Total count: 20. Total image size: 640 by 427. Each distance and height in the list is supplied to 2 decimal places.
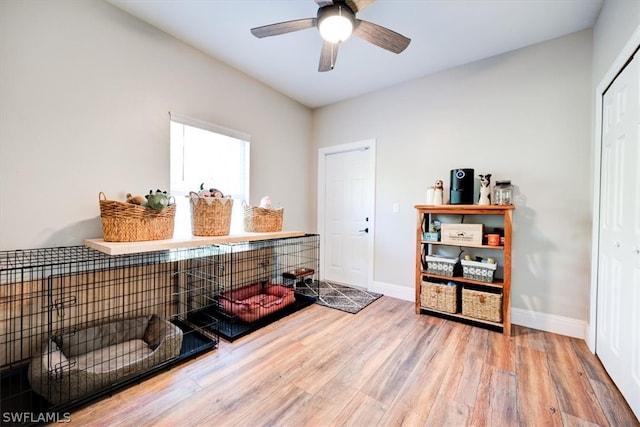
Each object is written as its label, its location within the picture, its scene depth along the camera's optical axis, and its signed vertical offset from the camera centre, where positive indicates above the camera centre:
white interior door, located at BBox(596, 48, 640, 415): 1.49 -0.16
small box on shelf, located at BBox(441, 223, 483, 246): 2.52 -0.22
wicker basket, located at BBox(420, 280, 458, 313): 2.64 -0.88
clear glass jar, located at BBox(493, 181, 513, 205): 2.49 +0.18
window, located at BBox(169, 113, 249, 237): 2.60 +0.49
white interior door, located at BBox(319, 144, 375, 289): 3.65 -0.05
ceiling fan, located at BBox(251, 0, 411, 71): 1.67 +1.25
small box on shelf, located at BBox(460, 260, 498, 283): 2.46 -0.56
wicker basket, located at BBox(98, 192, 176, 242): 1.76 -0.10
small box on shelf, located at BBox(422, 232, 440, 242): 2.76 -0.27
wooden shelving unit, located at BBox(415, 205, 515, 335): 2.34 -0.45
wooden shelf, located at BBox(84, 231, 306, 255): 1.64 -0.25
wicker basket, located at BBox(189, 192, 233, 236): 2.20 -0.06
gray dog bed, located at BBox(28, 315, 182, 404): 1.45 -0.98
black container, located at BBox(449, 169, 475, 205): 2.62 +0.25
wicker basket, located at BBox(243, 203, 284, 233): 2.66 -0.10
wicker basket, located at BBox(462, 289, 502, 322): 2.40 -0.87
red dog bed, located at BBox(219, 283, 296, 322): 2.49 -0.95
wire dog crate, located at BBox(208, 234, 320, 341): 2.49 -0.88
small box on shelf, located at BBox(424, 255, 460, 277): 2.66 -0.56
